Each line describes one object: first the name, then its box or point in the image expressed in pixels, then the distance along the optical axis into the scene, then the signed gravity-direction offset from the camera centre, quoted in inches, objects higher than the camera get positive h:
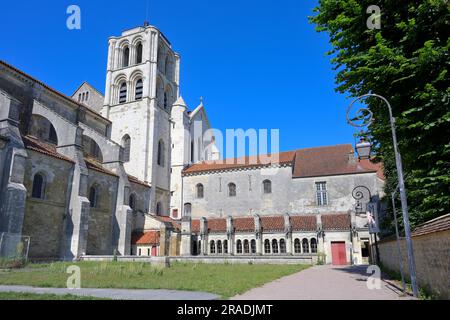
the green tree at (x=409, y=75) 371.6 +203.9
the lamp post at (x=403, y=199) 326.0 +42.7
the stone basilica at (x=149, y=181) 893.2 +214.0
